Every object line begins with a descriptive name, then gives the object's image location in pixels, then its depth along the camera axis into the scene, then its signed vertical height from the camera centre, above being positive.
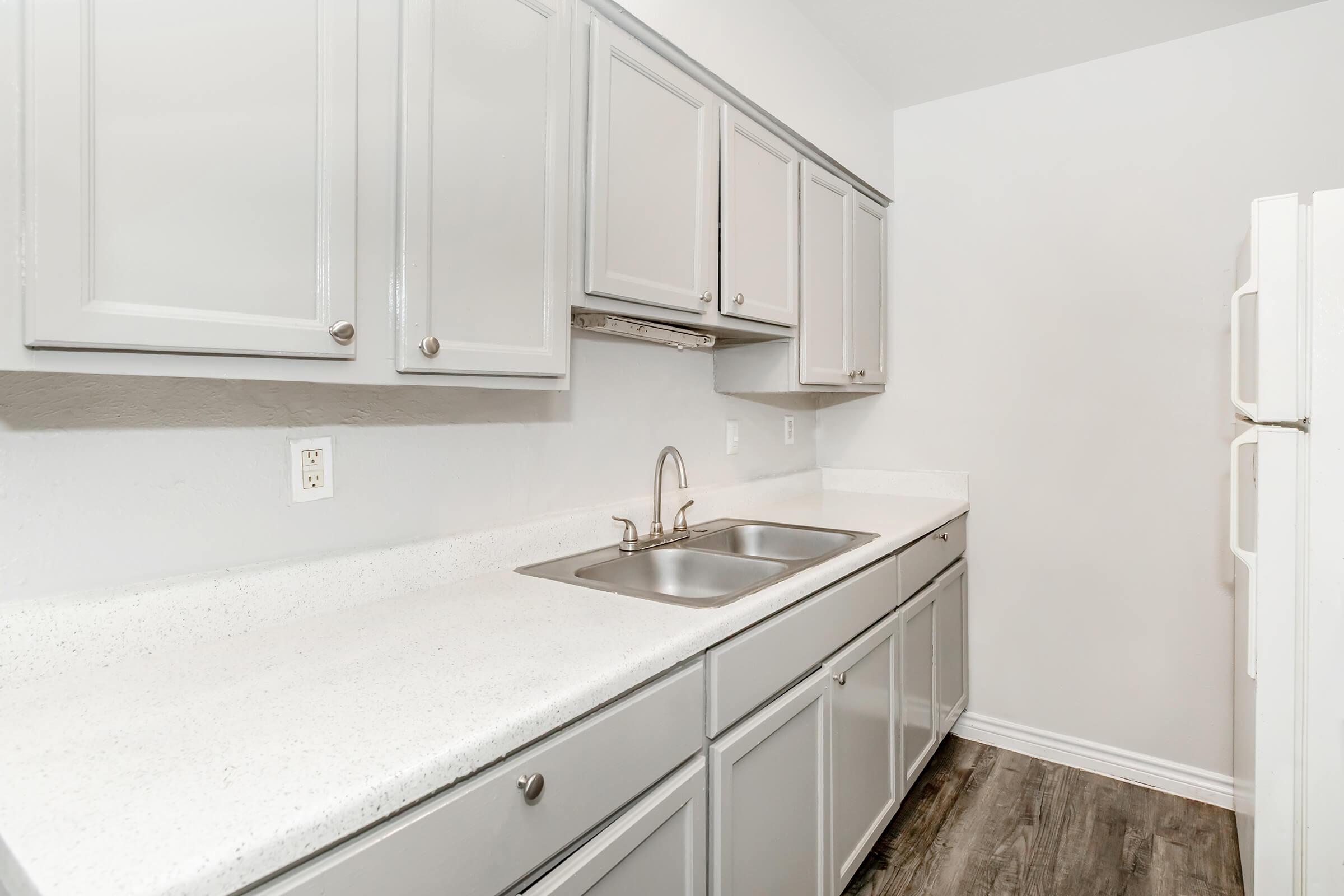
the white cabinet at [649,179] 1.47 +0.60
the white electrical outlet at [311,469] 1.27 -0.05
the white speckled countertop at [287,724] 0.63 -0.34
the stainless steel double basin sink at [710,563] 1.58 -0.30
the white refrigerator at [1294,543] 1.40 -0.20
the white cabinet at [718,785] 0.81 -0.53
